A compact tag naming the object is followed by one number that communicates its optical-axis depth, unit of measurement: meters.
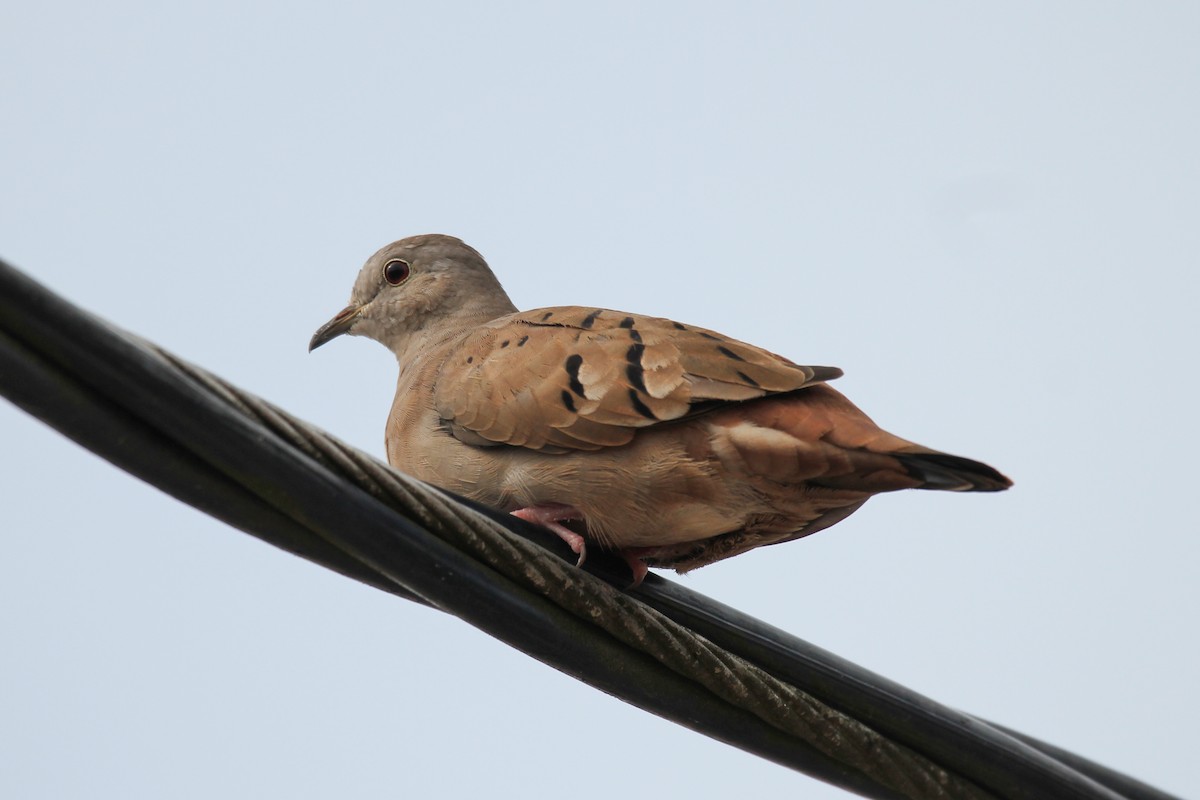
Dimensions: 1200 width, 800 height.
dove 6.62
